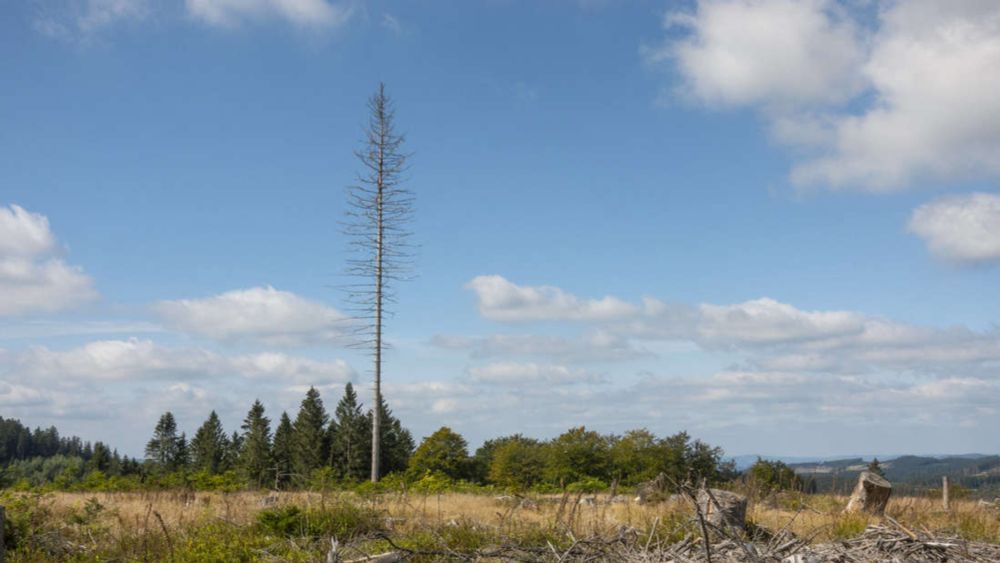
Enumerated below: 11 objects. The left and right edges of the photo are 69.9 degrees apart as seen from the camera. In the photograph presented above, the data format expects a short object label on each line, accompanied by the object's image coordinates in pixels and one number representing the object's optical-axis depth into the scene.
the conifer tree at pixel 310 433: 46.00
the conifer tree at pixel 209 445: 54.06
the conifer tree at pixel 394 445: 41.34
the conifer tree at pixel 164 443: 57.39
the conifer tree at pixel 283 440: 49.00
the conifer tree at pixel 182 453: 55.46
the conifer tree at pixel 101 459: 53.53
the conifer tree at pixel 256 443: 46.25
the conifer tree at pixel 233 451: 52.78
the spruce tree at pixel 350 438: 42.06
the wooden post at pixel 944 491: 14.42
